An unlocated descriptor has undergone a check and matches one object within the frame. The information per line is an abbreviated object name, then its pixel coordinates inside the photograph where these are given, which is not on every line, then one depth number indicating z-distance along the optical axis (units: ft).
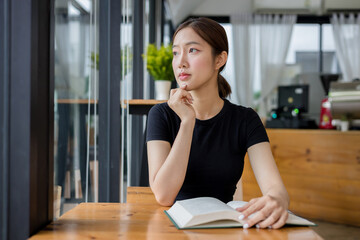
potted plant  8.54
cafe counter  10.88
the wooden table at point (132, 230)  2.64
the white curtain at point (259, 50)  20.36
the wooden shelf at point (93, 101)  4.95
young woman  4.23
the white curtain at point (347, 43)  19.95
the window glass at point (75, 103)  4.73
